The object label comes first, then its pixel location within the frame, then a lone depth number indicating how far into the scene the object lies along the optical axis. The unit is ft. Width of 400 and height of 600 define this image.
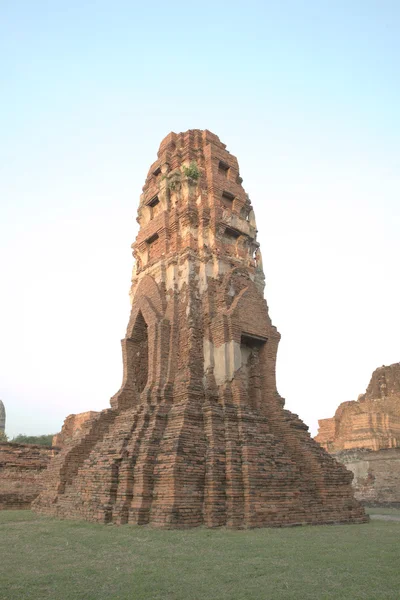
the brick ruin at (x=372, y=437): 62.28
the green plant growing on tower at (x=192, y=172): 45.11
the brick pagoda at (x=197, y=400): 28.53
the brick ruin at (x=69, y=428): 74.82
